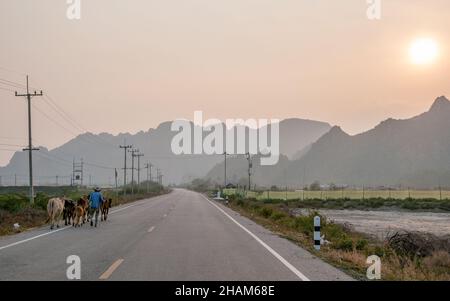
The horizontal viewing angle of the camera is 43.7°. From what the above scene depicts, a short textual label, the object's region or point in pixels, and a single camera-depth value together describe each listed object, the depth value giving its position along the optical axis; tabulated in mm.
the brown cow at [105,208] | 29050
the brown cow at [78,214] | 24984
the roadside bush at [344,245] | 19280
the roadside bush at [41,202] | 35250
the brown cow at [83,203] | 25547
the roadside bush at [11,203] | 32022
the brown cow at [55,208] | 24156
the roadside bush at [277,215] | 33750
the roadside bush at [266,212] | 37625
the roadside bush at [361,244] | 19552
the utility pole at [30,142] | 40750
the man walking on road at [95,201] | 25047
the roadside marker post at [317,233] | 17484
